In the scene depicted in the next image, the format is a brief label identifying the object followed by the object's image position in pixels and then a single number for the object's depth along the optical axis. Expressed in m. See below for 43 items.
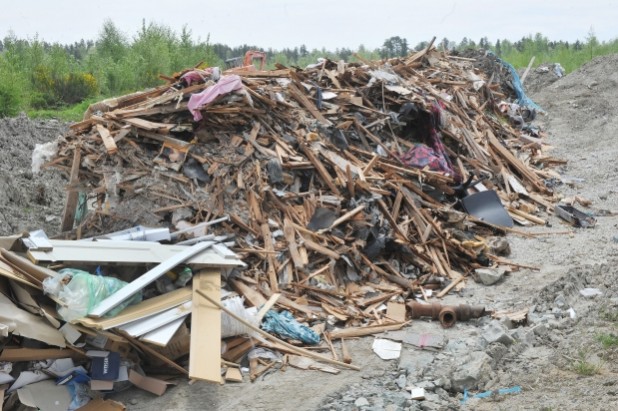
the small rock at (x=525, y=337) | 5.56
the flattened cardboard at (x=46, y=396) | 4.96
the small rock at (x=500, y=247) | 8.19
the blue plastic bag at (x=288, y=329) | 5.98
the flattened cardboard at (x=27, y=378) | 5.05
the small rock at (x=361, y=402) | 4.88
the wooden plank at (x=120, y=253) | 5.83
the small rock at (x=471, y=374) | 4.95
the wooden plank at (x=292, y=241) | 6.97
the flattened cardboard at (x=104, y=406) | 5.01
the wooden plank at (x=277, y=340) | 5.58
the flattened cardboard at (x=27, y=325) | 5.03
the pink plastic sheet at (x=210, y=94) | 7.75
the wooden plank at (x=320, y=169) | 7.89
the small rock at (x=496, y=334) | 5.55
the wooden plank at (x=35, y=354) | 5.04
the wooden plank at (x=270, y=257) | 6.73
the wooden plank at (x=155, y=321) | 5.16
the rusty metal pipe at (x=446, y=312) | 6.36
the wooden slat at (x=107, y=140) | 7.48
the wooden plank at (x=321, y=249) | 7.11
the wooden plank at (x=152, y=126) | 7.70
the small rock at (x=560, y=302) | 6.31
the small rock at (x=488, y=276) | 7.45
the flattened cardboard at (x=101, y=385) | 5.16
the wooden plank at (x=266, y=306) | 6.03
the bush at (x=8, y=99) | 18.09
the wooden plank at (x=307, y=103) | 8.97
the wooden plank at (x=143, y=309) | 5.07
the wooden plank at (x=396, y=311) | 6.52
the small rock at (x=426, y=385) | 5.04
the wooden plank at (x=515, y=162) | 11.13
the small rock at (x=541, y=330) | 5.62
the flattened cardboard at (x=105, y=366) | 5.19
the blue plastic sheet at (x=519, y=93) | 16.99
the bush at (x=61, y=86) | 23.91
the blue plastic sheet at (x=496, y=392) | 4.76
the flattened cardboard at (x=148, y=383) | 5.25
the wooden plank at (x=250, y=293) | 6.39
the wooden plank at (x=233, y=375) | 5.41
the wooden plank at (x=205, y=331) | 4.98
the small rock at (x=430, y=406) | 4.74
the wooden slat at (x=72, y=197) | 7.65
